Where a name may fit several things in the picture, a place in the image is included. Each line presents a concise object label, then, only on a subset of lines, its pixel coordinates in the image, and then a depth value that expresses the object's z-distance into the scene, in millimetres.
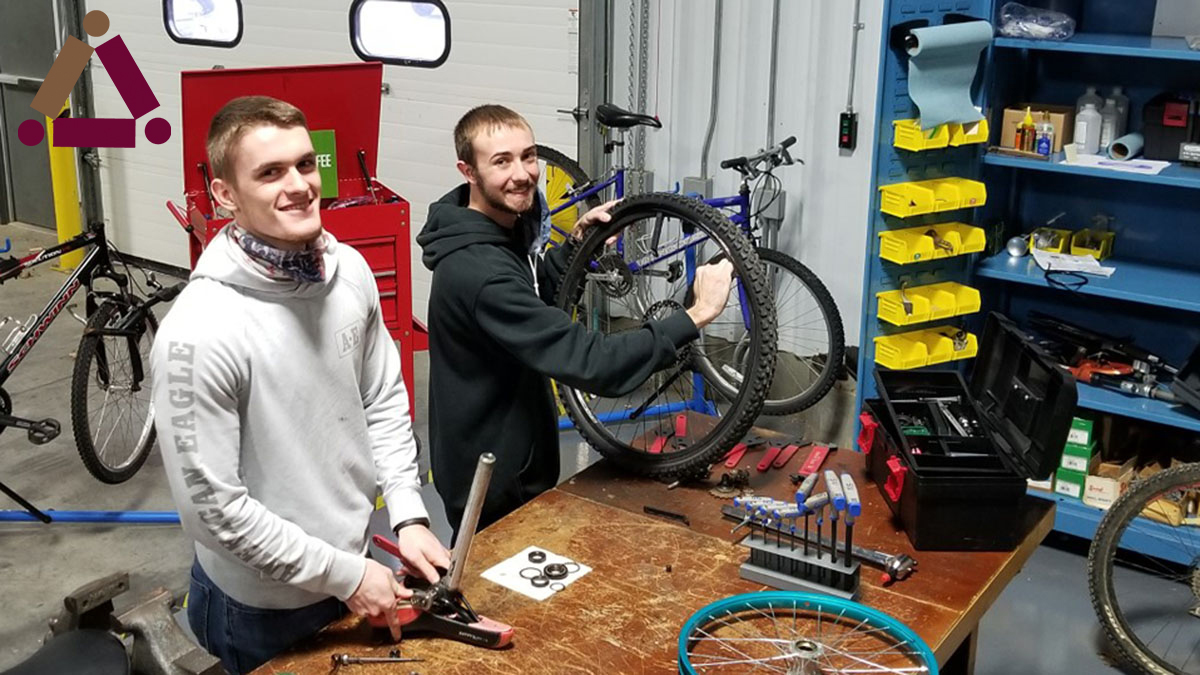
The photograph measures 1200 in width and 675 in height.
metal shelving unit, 3621
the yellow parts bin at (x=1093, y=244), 3932
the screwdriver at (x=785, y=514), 2207
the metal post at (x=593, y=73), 5016
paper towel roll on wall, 3496
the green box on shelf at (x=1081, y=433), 3771
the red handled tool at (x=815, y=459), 2627
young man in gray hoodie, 1707
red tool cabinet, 3689
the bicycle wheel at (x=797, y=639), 1838
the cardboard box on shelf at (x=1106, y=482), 3785
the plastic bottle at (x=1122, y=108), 3817
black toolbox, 2229
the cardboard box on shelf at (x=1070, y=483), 3834
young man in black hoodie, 2266
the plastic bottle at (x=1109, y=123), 3801
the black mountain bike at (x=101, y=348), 4031
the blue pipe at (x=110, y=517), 3990
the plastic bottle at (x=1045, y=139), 3773
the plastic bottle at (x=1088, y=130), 3776
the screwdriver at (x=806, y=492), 2164
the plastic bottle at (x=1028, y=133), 3822
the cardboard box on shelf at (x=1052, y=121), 3808
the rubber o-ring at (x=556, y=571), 2113
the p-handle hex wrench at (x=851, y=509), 2061
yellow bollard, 6836
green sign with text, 3932
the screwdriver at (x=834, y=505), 2070
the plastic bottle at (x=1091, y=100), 3814
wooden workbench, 1874
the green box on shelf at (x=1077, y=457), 3803
